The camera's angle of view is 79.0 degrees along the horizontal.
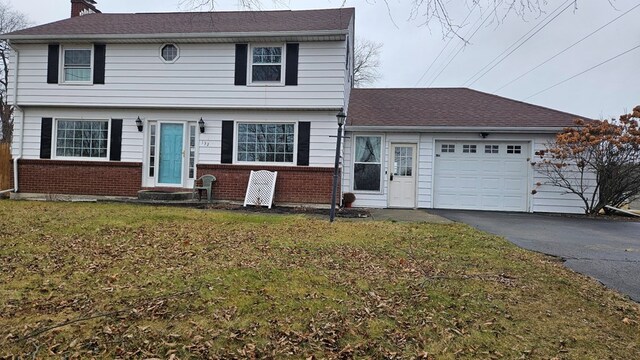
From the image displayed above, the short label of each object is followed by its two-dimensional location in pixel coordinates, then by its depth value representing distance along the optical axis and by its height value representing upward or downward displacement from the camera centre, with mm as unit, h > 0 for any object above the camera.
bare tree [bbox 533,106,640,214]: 10461 +780
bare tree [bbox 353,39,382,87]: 31438 +9899
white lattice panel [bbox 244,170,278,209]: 10648 -314
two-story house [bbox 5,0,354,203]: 10805 +1907
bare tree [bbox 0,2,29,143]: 27470 +6661
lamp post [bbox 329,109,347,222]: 7565 +718
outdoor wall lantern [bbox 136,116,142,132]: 11289 +1405
